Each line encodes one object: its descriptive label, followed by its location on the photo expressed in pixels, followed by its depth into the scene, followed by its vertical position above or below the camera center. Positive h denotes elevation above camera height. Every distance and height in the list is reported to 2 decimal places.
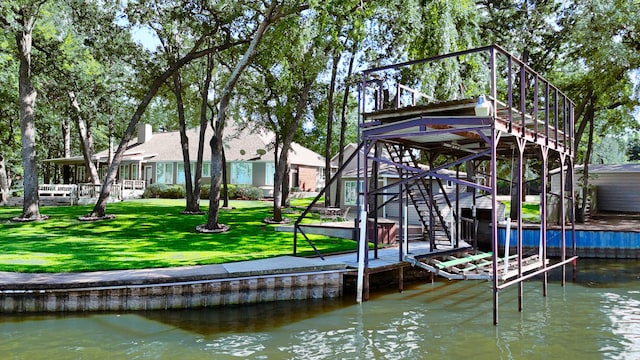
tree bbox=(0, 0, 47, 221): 18.60 +3.42
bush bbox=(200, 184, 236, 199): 35.34 -0.09
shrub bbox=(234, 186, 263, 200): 35.44 -0.23
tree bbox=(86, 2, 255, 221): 19.17 +5.81
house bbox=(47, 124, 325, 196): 37.59 +2.19
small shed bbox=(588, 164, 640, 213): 28.67 +0.31
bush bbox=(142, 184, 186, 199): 35.50 -0.17
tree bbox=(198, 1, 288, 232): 17.18 +1.18
